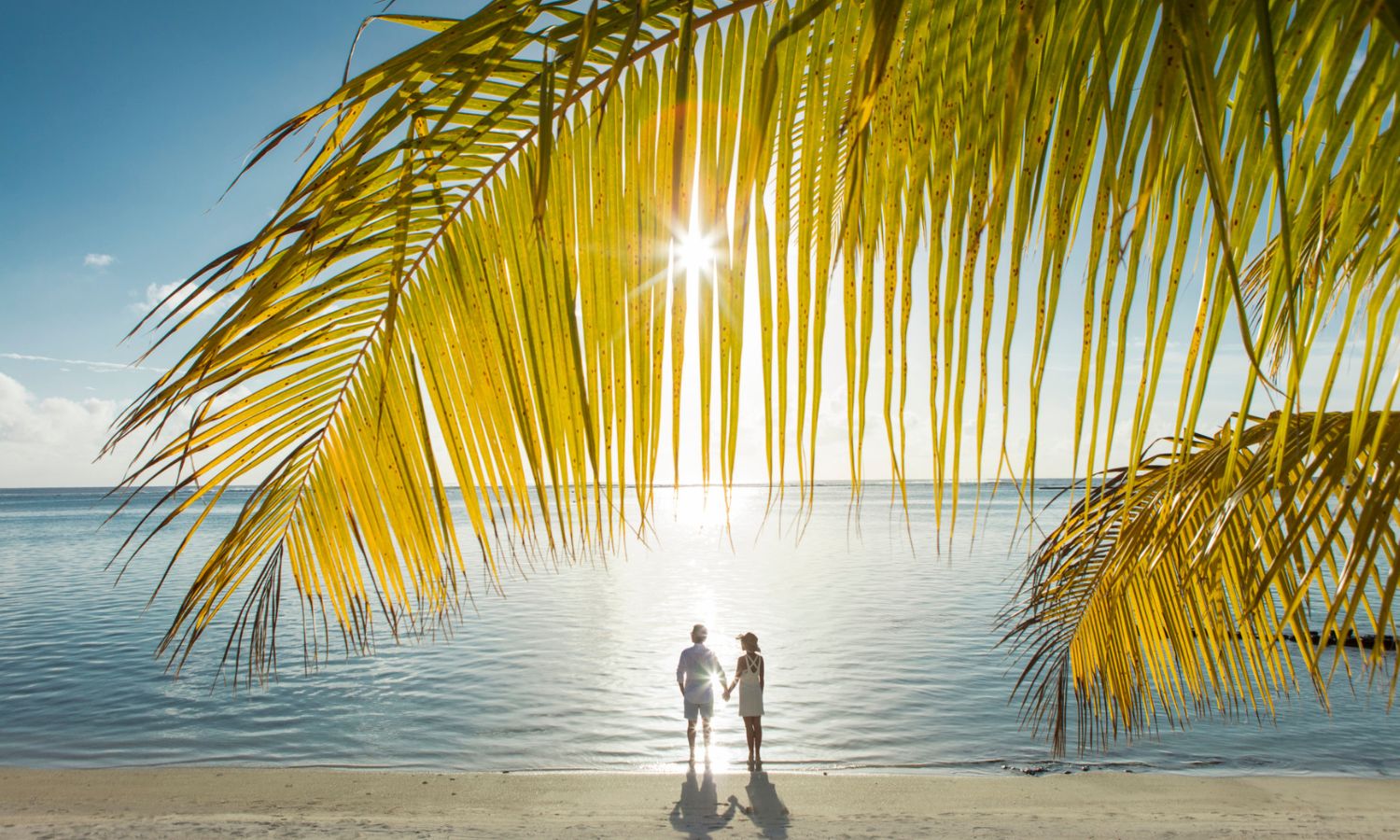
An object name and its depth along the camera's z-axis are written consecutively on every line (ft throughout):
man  41.42
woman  40.73
